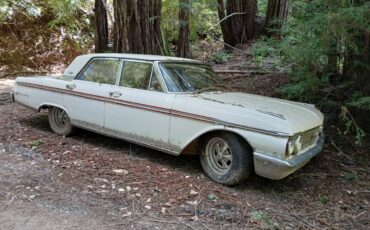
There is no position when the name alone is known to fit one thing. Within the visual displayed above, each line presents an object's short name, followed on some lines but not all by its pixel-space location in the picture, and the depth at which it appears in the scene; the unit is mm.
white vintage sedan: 4500
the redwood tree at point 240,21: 13195
